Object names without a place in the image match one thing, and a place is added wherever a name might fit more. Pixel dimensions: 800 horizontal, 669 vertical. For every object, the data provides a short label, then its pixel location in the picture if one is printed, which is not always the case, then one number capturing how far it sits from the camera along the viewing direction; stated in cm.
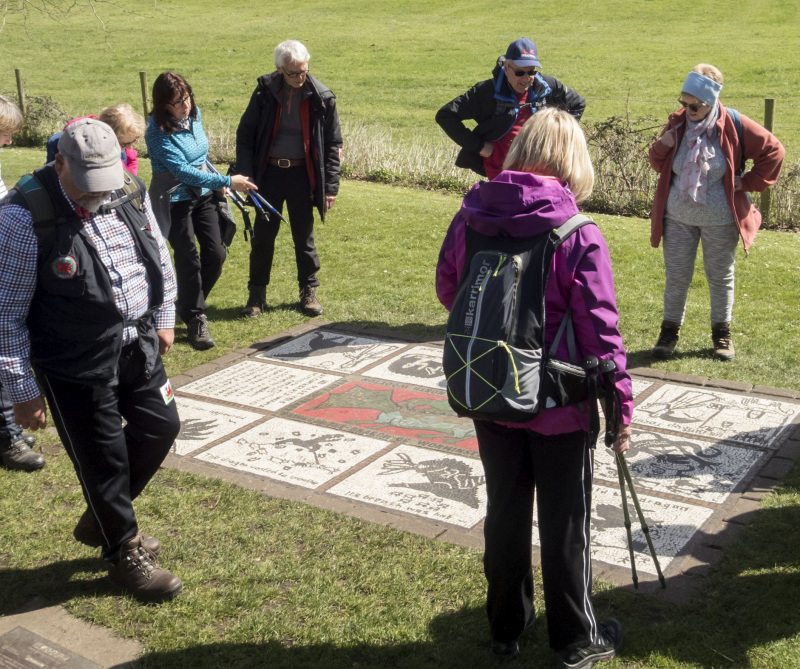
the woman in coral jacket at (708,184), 668
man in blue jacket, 722
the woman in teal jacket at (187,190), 707
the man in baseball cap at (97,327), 369
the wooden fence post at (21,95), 2017
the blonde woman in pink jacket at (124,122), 612
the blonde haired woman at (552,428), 323
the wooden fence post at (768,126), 1199
